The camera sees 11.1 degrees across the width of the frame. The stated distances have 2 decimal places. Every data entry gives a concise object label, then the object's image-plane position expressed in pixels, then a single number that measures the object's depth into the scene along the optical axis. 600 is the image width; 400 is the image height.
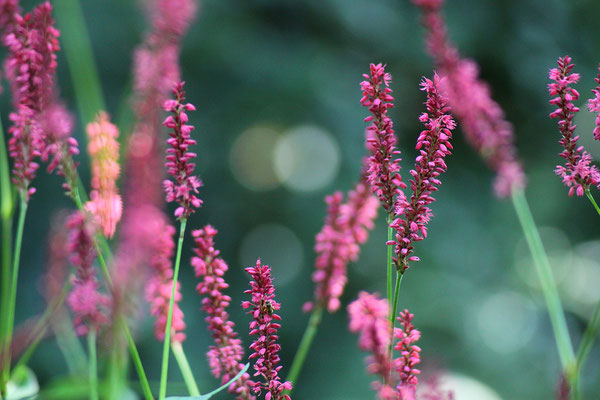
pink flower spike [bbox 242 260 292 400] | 1.32
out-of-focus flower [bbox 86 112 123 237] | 1.32
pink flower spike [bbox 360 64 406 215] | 1.34
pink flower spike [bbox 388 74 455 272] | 1.34
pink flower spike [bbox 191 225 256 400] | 1.35
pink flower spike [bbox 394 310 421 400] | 1.31
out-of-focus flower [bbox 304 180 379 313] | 1.42
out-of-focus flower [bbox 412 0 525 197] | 1.43
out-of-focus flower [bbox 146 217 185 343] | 1.38
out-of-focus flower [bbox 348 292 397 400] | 1.26
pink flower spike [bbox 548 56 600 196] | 1.36
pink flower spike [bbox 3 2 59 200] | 1.32
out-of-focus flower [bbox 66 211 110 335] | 1.29
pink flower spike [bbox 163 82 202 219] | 1.34
